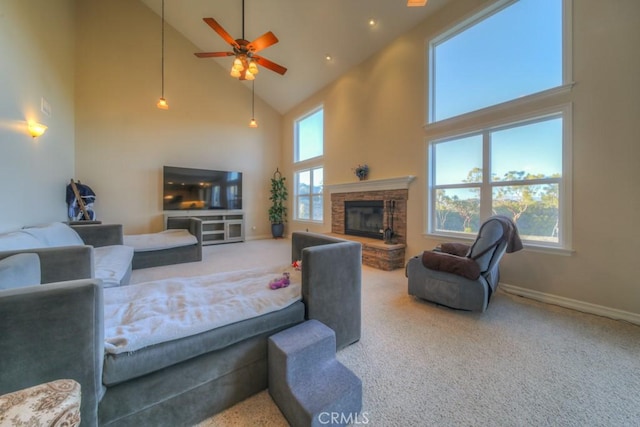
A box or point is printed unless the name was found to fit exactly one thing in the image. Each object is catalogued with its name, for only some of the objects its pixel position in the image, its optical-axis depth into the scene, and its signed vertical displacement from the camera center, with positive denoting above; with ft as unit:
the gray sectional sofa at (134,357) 3.02 -2.24
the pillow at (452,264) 7.72 -1.76
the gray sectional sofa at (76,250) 6.17 -1.19
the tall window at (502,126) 8.99 +3.73
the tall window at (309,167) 20.90 +4.23
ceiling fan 10.11 +7.36
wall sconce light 9.93 +3.61
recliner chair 7.69 -1.97
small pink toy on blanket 5.99 -1.79
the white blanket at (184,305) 3.90 -1.95
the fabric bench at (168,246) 12.66 -1.86
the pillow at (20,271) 3.93 -1.06
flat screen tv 18.83 +2.02
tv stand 20.07 -1.04
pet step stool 3.74 -2.96
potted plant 23.68 +0.74
